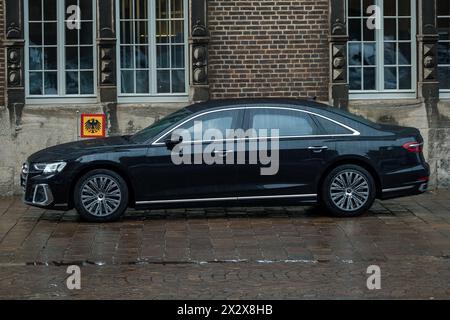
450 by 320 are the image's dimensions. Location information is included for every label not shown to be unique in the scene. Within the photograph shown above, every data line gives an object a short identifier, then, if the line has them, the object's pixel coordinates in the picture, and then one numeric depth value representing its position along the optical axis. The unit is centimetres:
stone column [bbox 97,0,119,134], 1781
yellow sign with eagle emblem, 1769
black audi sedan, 1409
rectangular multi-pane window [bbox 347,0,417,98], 1845
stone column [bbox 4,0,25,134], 1761
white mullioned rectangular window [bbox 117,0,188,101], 1823
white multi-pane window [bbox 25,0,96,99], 1806
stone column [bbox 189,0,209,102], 1791
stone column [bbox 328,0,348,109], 1806
